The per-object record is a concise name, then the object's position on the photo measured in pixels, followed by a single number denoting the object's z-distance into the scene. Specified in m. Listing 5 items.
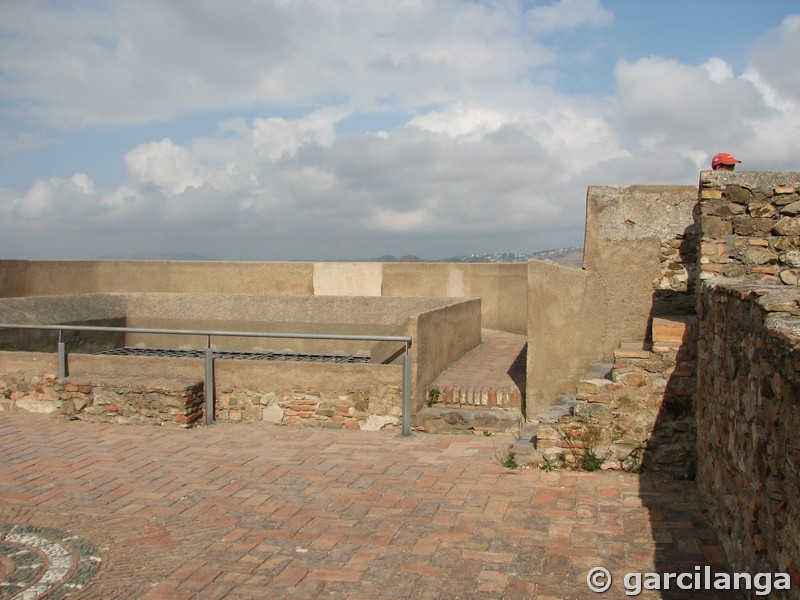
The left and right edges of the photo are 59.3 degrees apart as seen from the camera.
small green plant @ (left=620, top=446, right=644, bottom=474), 5.62
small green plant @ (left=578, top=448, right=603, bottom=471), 5.65
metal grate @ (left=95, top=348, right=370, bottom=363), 9.05
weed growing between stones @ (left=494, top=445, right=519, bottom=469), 5.79
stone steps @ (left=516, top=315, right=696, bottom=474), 5.57
